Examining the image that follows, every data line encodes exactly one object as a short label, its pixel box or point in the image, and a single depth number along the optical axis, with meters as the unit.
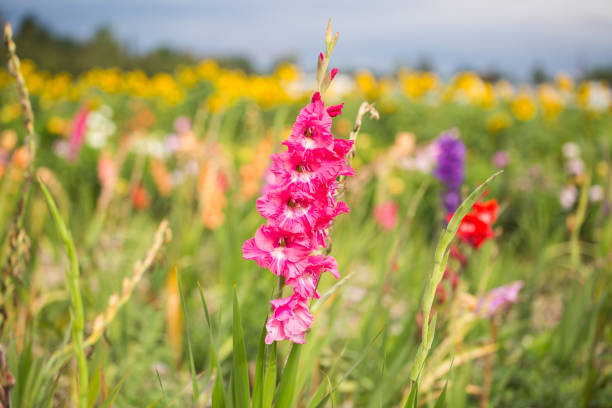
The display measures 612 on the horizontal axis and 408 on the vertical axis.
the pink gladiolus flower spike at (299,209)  0.80
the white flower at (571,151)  5.11
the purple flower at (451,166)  2.20
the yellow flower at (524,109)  8.24
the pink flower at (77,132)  3.63
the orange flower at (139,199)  3.52
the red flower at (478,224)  1.53
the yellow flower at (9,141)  3.43
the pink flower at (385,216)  3.07
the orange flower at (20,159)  3.07
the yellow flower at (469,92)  9.10
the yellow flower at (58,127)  4.98
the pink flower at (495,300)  1.58
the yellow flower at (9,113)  5.68
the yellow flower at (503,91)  10.81
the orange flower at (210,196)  2.45
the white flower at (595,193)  4.30
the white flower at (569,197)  4.23
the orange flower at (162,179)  3.57
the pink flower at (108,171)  2.28
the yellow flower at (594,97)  8.73
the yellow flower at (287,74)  9.46
